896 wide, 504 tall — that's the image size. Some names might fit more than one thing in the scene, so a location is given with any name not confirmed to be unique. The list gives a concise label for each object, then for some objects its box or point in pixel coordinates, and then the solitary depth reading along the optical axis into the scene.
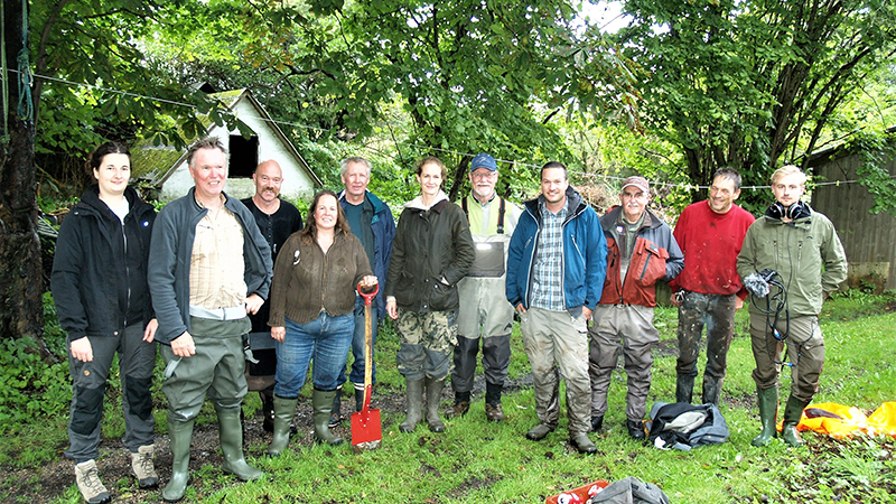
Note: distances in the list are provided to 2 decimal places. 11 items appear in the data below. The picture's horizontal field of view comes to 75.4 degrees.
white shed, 15.59
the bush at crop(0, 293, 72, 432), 4.83
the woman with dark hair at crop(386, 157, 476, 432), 4.39
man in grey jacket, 3.29
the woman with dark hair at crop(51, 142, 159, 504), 3.21
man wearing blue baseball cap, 4.66
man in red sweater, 4.63
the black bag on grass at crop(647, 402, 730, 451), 4.34
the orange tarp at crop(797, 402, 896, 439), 4.54
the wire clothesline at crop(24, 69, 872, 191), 5.65
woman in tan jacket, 3.96
